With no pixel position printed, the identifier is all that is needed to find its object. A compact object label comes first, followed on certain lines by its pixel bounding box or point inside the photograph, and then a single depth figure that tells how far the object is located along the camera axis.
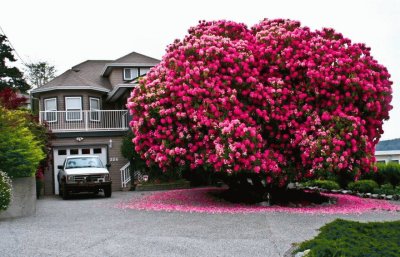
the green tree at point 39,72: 59.38
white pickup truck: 19.97
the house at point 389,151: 32.31
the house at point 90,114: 27.09
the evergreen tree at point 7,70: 40.38
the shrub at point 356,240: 5.65
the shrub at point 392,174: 19.88
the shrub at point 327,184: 21.80
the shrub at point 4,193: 12.17
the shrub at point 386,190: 18.56
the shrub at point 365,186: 19.67
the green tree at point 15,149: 12.99
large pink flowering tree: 13.73
